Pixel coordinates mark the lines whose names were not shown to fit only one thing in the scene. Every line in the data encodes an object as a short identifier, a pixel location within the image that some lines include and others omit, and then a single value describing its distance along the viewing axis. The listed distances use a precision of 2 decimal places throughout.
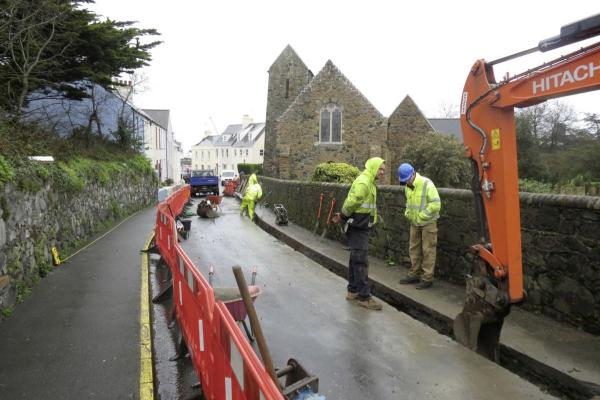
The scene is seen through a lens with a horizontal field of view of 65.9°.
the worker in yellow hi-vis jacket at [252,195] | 18.55
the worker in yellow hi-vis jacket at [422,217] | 7.08
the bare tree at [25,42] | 10.57
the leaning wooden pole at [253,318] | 3.00
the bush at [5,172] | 6.95
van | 53.50
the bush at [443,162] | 27.77
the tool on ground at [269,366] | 3.02
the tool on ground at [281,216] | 15.80
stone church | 33.28
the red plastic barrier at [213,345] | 2.54
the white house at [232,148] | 85.38
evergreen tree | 11.39
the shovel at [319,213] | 13.09
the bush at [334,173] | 16.98
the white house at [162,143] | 43.66
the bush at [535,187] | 12.68
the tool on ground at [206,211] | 18.66
